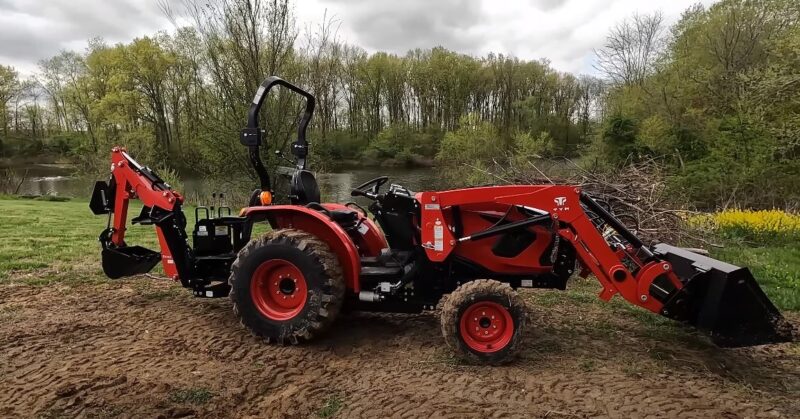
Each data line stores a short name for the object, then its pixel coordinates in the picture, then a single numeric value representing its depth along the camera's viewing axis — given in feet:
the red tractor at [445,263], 12.71
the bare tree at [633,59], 88.84
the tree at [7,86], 142.61
